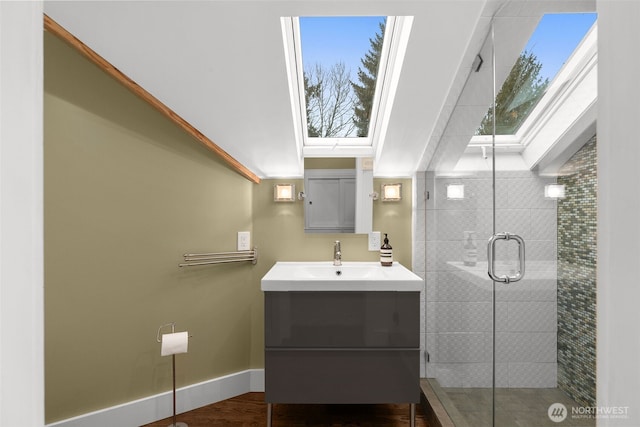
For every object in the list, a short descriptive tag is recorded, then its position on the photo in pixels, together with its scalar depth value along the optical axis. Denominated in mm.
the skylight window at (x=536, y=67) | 898
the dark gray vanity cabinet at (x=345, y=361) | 1689
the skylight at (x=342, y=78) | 1607
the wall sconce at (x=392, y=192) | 2244
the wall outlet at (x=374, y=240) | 2273
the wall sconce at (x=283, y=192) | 2249
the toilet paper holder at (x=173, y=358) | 1721
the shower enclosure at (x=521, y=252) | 854
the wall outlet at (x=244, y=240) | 2207
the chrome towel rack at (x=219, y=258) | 1966
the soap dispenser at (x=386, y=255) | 2189
